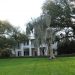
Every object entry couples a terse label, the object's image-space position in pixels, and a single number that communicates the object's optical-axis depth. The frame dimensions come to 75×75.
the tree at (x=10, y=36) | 22.21
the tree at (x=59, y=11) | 21.37
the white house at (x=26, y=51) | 38.27
